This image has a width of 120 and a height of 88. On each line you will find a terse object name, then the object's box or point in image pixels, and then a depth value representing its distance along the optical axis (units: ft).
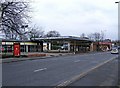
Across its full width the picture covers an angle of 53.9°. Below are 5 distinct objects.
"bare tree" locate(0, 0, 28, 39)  52.61
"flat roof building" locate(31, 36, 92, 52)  128.40
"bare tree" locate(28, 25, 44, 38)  181.76
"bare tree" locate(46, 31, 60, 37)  225.15
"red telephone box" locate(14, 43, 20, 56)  58.87
